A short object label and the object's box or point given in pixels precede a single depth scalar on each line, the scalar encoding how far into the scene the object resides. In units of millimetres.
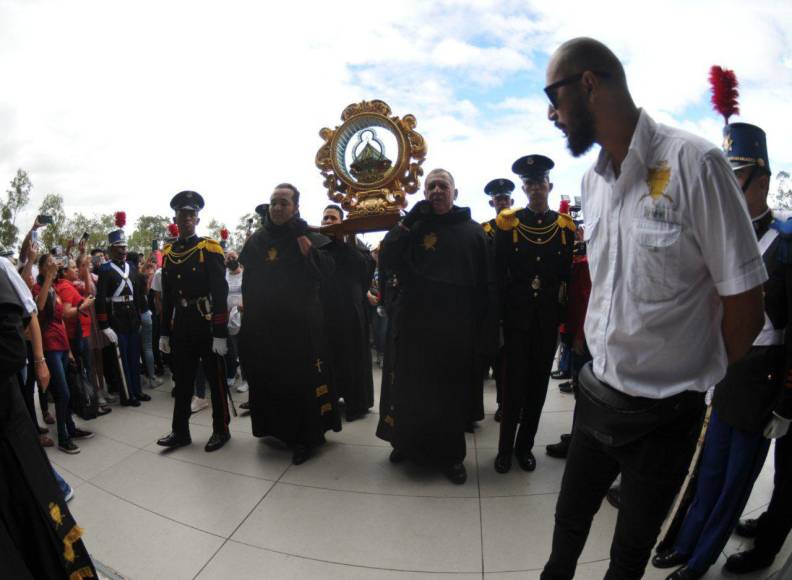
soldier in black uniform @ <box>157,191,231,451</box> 4004
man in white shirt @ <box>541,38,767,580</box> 1217
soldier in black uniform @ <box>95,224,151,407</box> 5250
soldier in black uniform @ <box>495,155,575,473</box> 3338
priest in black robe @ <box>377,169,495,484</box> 3314
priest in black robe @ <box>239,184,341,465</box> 3791
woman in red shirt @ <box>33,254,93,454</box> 4059
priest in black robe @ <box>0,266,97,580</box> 1789
